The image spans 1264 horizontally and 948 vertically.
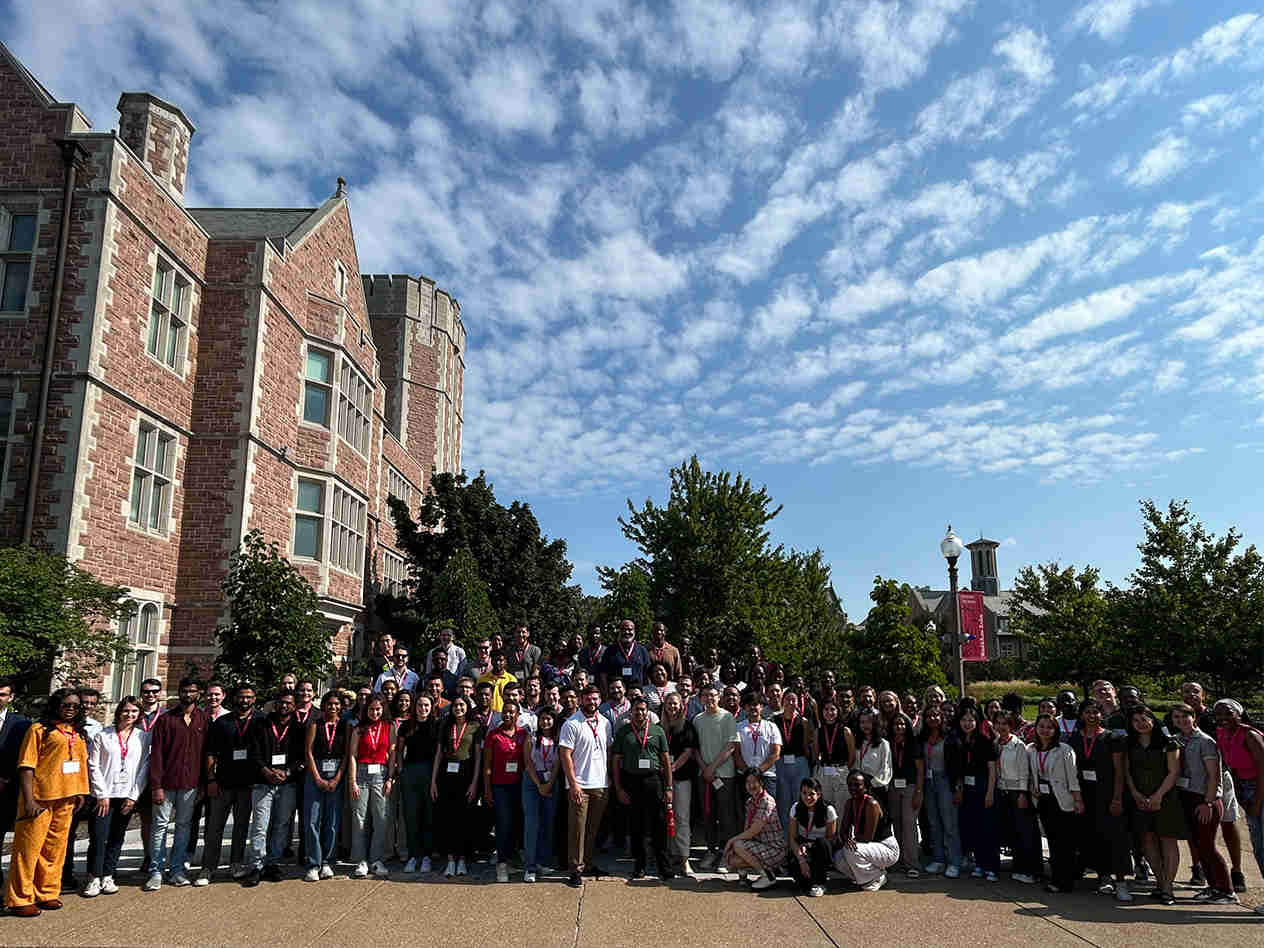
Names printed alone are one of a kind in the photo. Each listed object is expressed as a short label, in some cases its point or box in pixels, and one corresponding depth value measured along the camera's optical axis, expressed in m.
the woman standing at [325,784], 7.62
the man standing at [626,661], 10.49
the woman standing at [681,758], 8.10
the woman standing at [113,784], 7.13
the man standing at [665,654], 10.87
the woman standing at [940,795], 8.05
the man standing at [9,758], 6.73
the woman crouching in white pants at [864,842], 7.37
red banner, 16.17
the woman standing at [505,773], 7.96
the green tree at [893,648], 18.56
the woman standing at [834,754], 8.33
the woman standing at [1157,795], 7.19
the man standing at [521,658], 10.74
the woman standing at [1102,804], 7.27
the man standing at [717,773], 8.39
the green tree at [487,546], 22.30
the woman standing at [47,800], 6.52
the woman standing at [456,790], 7.88
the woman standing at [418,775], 8.00
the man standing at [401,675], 9.54
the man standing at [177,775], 7.38
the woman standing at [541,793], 7.85
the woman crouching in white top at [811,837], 7.33
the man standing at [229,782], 7.63
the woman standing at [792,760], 8.55
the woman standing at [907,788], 8.13
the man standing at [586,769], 7.73
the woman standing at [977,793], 7.85
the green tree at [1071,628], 22.98
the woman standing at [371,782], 7.82
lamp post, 13.61
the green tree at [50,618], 9.53
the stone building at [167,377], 12.16
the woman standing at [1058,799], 7.42
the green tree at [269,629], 11.87
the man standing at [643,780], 7.89
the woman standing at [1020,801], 7.71
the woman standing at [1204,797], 7.01
